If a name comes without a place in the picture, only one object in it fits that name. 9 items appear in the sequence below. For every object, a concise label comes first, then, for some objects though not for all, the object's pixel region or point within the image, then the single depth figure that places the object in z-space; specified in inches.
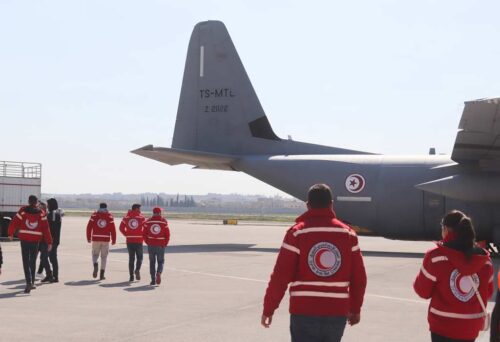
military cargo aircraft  783.1
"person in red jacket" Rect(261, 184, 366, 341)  208.2
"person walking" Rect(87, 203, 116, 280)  602.2
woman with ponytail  212.8
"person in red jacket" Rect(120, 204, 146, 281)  590.6
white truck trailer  1039.0
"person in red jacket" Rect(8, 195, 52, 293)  510.3
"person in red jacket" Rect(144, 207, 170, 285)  553.3
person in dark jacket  595.5
